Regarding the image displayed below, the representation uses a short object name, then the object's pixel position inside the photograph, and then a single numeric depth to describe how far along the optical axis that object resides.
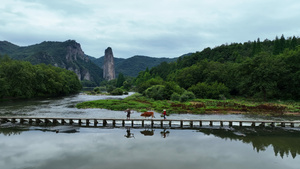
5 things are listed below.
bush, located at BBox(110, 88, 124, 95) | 111.30
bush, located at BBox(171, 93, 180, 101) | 56.23
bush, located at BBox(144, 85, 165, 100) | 61.78
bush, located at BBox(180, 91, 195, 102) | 53.53
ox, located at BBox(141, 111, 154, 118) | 27.80
